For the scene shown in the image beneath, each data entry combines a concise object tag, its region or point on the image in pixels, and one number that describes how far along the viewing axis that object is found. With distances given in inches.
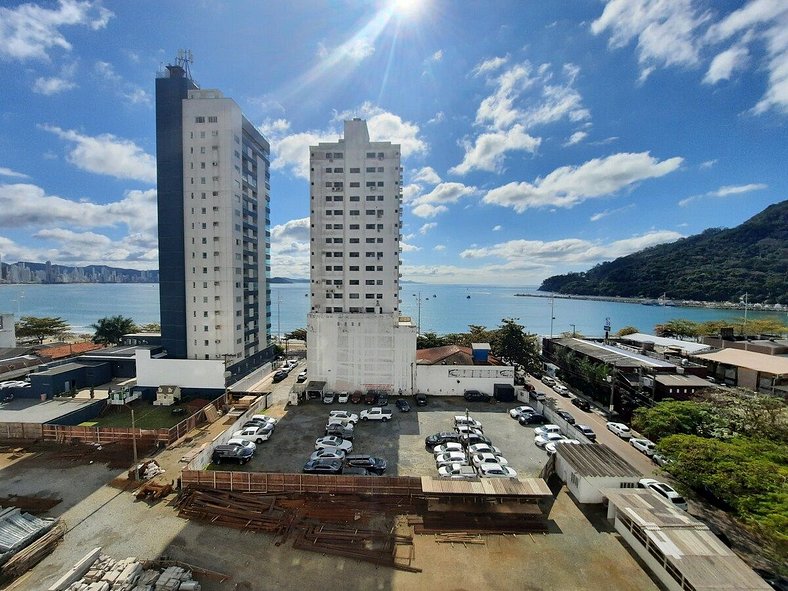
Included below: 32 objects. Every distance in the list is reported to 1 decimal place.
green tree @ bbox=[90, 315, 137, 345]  1918.1
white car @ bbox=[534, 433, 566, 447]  930.2
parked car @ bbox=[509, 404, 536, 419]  1111.4
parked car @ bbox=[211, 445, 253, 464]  816.9
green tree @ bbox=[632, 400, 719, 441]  845.8
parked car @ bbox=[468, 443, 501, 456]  861.8
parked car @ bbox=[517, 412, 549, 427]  1081.4
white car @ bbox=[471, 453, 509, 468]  807.1
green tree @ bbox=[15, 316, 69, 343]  2200.1
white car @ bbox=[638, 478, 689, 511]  677.3
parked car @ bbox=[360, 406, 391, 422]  1104.2
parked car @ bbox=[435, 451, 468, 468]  816.4
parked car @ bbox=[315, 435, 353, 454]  887.7
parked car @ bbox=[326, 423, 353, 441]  969.1
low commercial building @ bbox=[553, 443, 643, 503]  683.4
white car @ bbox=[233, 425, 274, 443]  931.3
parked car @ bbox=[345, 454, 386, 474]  791.1
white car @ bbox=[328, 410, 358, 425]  1075.0
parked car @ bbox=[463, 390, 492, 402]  1290.6
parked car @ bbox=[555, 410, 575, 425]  1083.5
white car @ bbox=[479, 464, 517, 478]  755.4
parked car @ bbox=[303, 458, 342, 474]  773.3
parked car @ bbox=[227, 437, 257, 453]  868.6
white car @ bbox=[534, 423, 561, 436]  986.9
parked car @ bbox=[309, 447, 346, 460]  817.5
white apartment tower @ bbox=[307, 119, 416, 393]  1409.9
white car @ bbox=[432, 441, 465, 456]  872.2
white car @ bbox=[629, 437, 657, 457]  908.8
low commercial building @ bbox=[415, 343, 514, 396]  1312.7
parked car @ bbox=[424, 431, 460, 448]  926.4
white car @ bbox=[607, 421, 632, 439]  1015.6
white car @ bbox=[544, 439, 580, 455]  854.2
